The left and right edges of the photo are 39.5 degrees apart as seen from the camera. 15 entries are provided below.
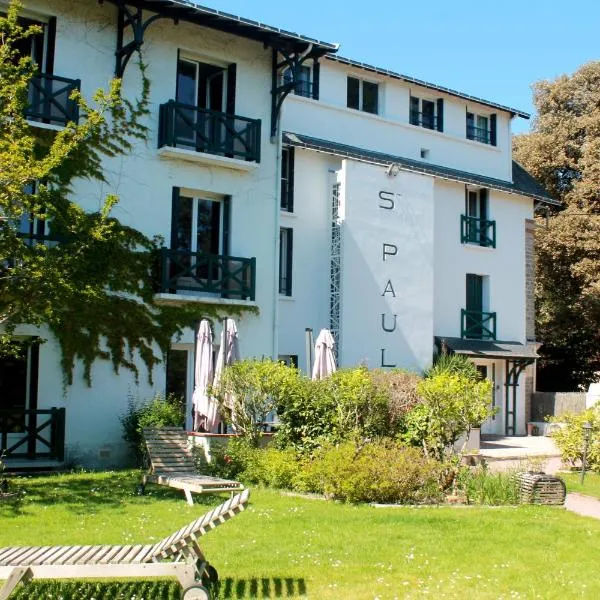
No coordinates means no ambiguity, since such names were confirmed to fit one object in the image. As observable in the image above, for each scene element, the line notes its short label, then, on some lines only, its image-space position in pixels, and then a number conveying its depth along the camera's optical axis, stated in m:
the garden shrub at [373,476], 11.67
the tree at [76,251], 12.84
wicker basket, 11.79
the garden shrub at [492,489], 11.89
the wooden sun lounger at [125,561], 6.21
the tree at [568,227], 31.06
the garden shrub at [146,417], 15.20
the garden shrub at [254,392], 14.63
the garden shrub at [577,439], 16.14
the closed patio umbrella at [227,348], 15.46
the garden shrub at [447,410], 13.33
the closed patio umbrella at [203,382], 15.12
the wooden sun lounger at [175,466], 11.48
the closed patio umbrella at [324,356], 16.66
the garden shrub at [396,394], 14.70
